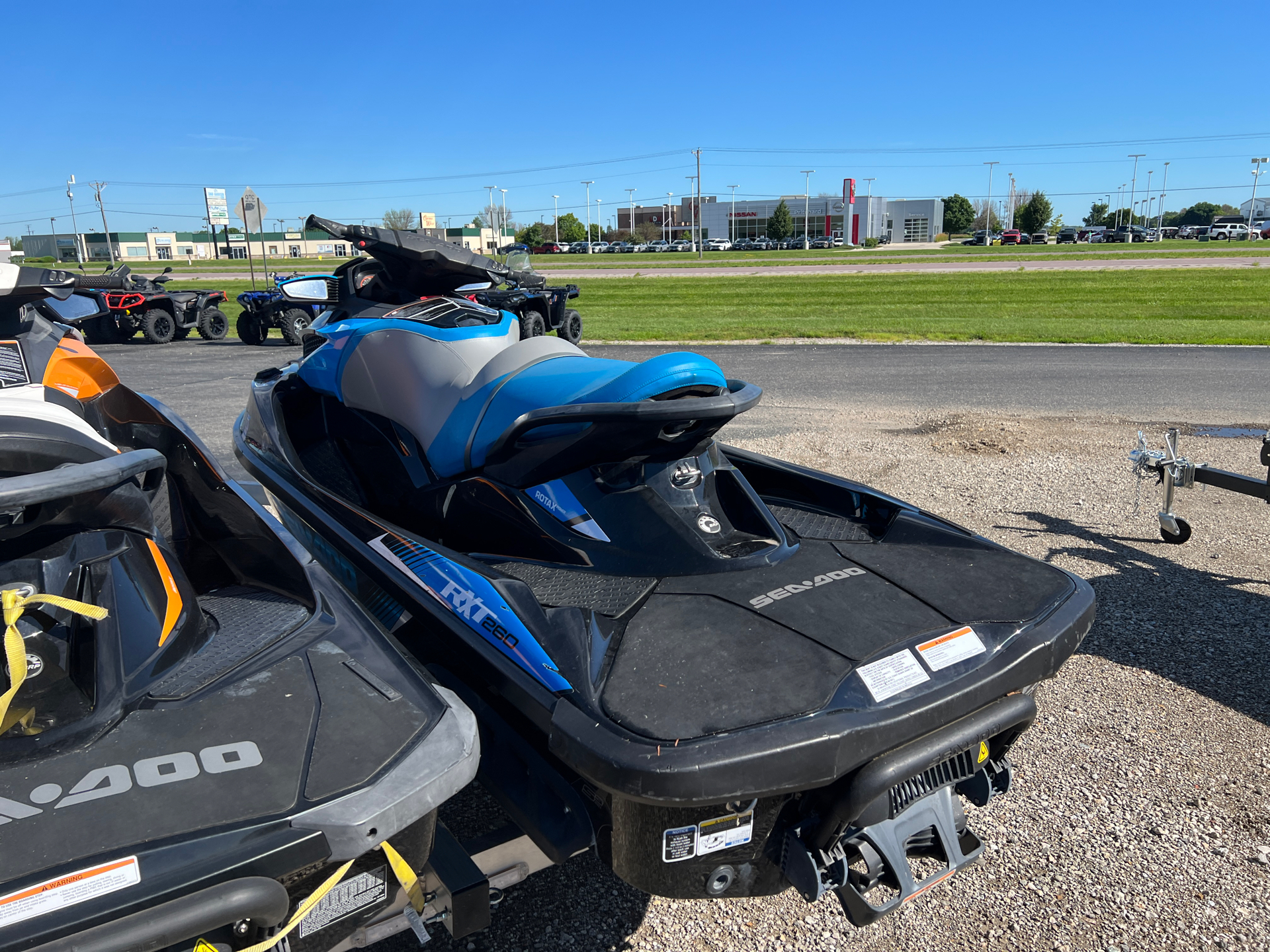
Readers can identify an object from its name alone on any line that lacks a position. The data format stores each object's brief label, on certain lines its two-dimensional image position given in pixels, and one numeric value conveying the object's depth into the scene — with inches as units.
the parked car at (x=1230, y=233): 2687.0
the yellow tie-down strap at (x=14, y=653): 65.1
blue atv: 552.4
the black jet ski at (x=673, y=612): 72.4
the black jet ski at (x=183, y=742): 54.9
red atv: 585.6
